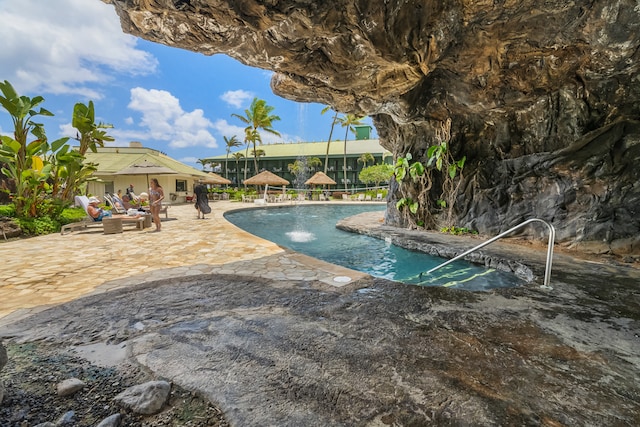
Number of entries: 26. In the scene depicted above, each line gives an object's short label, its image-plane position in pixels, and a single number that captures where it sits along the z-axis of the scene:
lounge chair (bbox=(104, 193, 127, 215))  11.82
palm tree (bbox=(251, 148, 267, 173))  40.30
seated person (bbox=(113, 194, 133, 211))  12.77
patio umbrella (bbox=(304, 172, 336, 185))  29.15
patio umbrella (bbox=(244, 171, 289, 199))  25.70
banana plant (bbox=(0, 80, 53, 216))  8.09
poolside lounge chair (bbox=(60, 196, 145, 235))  8.62
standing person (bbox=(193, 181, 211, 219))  12.73
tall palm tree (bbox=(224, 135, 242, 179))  40.16
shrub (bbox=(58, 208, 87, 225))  9.28
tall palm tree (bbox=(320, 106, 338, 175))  32.00
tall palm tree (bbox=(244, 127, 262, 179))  33.78
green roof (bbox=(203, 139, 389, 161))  39.03
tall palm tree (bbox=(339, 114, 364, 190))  33.32
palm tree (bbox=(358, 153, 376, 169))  35.81
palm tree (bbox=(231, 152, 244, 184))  39.42
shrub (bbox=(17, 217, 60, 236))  8.08
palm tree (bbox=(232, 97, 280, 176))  33.38
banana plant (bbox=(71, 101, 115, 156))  9.74
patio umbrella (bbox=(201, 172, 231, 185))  28.22
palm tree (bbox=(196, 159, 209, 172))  42.71
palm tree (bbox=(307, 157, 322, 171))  38.84
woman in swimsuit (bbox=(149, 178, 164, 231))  9.17
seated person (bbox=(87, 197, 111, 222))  9.59
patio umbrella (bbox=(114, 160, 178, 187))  14.86
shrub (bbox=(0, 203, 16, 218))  8.06
